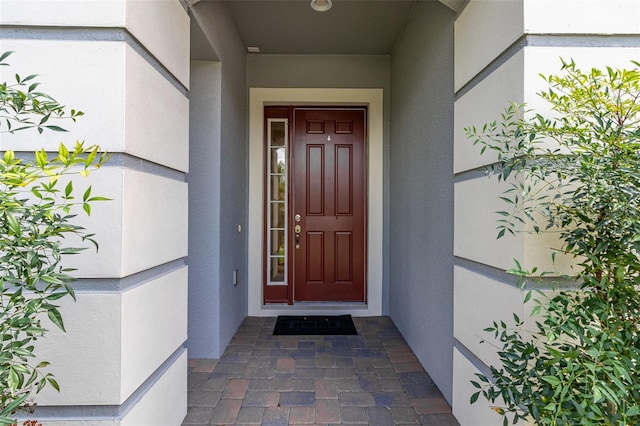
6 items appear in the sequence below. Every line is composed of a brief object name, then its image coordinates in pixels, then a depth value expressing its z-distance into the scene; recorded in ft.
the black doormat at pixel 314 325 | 10.25
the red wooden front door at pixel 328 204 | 12.32
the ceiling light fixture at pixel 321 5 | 8.77
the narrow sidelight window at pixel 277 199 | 12.28
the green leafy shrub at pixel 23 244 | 2.50
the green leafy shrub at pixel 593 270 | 2.72
